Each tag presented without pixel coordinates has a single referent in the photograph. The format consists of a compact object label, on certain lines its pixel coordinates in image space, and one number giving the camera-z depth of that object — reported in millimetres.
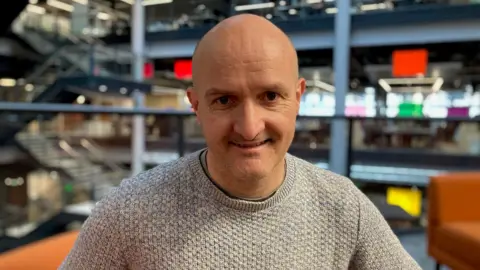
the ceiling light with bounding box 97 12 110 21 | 8468
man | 646
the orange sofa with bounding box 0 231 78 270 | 937
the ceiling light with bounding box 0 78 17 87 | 8519
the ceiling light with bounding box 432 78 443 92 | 8680
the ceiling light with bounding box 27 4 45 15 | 9312
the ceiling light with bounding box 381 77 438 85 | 8641
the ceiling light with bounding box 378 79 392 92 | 8572
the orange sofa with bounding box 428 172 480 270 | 1996
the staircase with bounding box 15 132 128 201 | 5204
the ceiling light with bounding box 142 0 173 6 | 6506
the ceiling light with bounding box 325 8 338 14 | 6721
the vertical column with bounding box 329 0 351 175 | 7195
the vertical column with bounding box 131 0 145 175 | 4242
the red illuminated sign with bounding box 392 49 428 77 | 7723
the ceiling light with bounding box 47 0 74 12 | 9109
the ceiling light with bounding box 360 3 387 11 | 7266
